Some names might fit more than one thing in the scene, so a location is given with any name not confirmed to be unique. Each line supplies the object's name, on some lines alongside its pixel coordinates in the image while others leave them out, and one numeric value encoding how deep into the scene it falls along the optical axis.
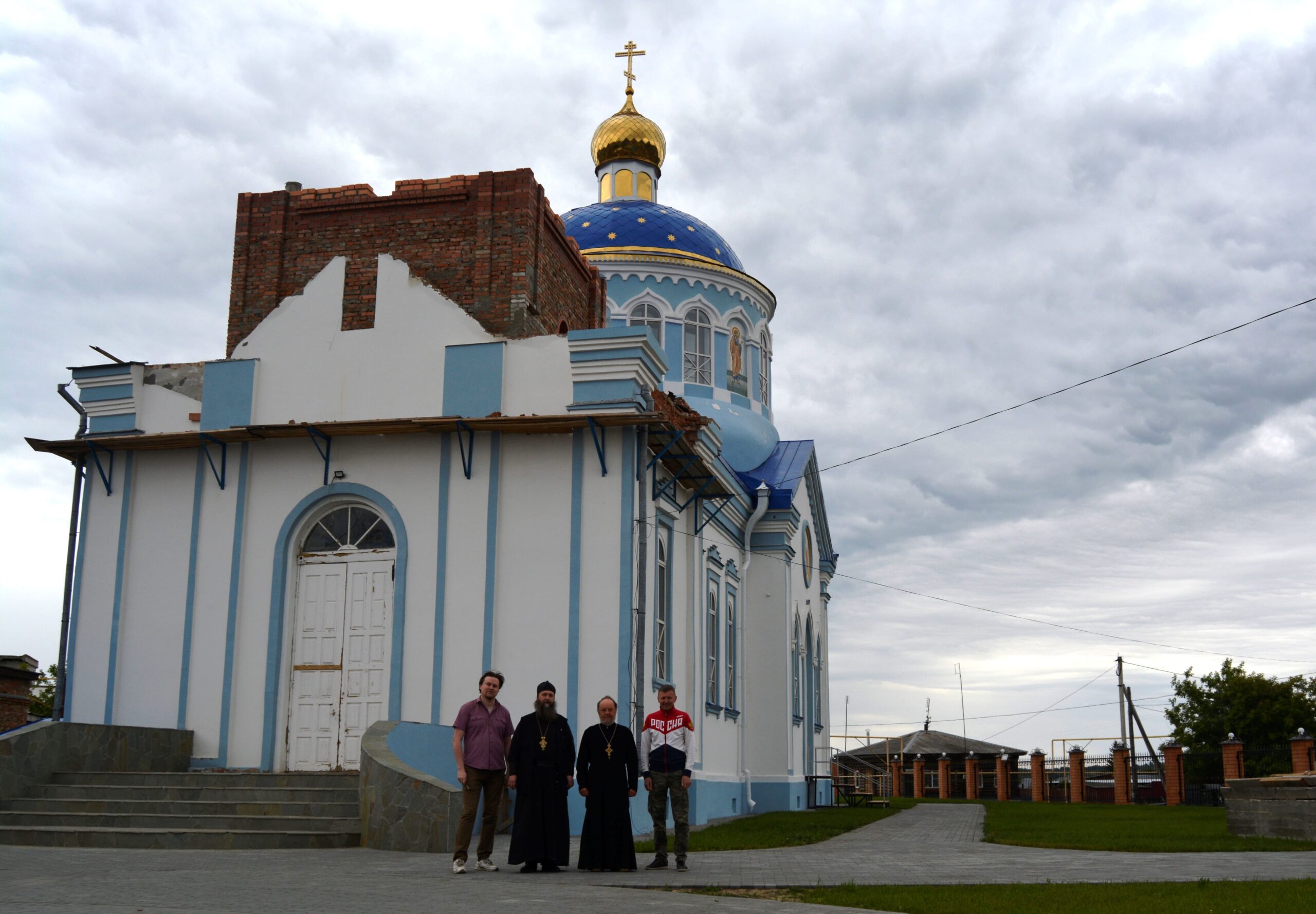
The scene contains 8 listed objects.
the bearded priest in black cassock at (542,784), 9.53
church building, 14.50
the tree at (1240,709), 35.31
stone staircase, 11.09
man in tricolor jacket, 10.09
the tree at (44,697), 26.52
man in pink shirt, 9.66
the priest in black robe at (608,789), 9.74
